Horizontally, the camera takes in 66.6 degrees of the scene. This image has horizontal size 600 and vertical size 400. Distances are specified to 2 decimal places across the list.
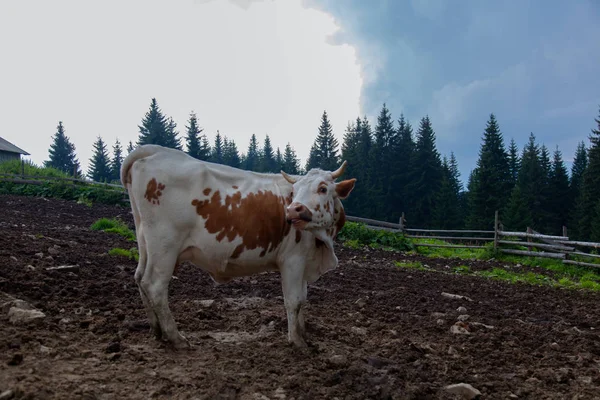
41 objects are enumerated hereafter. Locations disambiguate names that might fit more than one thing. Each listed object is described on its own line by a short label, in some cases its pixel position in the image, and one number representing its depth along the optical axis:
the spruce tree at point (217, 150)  76.79
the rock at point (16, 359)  3.21
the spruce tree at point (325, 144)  57.72
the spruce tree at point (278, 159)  75.32
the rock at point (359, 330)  5.37
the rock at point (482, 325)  5.86
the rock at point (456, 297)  7.74
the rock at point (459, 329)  5.51
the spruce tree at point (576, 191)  42.00
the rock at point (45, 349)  3.55
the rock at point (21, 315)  4.14
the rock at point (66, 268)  6.22
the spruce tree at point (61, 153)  74.62
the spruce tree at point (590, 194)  39.72
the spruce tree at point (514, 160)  62.31
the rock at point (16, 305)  4.38
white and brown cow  4.29
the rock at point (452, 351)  4.71
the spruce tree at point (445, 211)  44.78
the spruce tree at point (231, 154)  73.06
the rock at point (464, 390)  3.60
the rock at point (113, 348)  3.88
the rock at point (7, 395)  2.63
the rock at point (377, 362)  4.14
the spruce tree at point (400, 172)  48.47
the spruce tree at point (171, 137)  53.03
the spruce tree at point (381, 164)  47.59
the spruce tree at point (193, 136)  52.59
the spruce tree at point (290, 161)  64.82
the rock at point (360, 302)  6.75
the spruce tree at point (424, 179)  47.28
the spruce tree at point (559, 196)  48.03
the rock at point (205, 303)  5.97
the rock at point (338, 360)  4.10
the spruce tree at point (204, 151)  53.06
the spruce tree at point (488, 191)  42.69
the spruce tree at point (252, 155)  86.85
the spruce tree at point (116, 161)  68.56
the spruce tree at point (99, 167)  68.62
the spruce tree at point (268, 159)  73.38
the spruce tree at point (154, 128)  51.49
